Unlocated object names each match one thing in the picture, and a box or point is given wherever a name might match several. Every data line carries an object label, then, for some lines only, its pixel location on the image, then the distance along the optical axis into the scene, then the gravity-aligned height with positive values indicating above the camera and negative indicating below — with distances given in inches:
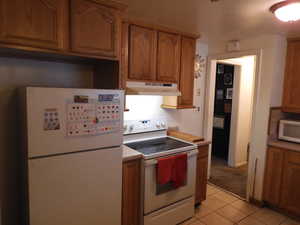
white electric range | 83.4 -34.4
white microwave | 107.4 -17.4
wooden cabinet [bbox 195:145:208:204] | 105.0 -40.7
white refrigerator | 56.9 -19.1
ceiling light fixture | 63.2 +27.6
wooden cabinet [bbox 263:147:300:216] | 99.1 -40.8
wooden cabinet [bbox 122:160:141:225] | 79.9 -39.2
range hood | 88.5 +2.1
